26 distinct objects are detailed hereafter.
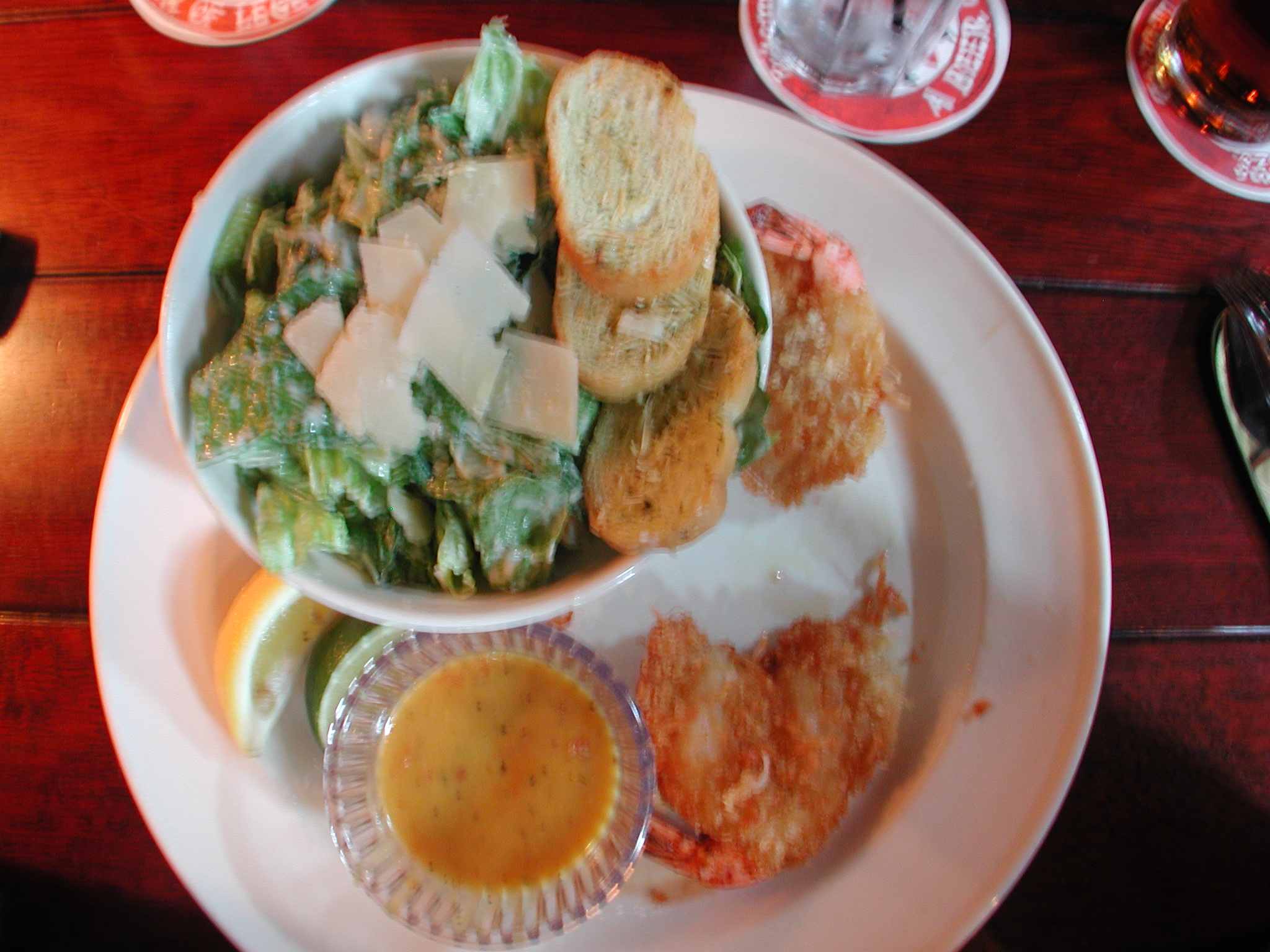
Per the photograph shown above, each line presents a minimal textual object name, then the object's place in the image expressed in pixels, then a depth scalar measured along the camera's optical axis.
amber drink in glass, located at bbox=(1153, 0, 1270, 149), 0.35
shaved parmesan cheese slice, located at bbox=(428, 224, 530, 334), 0.24
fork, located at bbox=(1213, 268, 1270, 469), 0.33
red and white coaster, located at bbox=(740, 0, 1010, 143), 0.35
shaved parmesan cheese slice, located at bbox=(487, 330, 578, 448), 0.25
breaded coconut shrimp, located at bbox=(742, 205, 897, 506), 0.31
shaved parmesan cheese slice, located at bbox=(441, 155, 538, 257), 0.24
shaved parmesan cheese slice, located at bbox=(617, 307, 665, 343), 0.25
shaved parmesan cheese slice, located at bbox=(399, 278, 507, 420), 0.24
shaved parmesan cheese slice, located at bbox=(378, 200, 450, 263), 0.24
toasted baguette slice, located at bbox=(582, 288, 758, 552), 0.26
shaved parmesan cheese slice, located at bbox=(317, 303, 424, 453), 0.24
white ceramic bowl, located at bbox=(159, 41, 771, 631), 0.25
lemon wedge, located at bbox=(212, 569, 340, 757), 0.28
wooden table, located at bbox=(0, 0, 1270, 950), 0.31
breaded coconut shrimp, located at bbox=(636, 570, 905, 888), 0.30
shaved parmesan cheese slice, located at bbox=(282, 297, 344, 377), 0.24
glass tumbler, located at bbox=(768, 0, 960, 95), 0.35
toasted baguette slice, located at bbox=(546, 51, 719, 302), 0.25
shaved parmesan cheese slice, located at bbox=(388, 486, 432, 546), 0.26
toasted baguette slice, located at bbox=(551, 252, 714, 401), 0.25
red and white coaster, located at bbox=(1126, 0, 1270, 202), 0.35
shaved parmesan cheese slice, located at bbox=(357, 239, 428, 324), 0.24
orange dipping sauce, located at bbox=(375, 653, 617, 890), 0.30
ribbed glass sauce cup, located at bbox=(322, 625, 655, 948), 0.29
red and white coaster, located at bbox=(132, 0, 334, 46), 0.35
